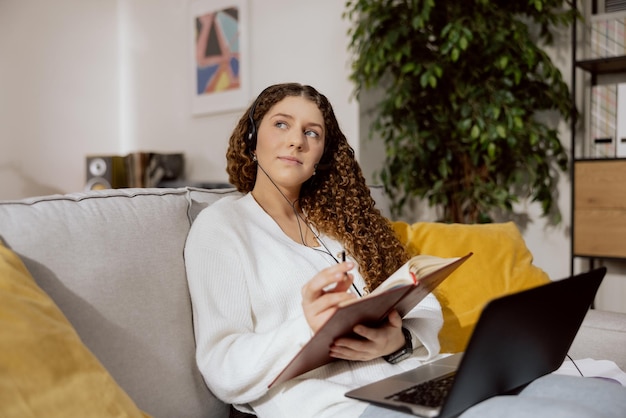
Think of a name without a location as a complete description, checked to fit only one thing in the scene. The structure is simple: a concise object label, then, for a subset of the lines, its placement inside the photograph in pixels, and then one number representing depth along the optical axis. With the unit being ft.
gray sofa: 3.45
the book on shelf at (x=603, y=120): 7.86
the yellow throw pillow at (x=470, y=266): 5.17
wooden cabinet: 7.65
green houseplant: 7.99
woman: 3.55
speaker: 11.97
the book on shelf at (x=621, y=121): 7.75
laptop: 2.75
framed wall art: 11.44
